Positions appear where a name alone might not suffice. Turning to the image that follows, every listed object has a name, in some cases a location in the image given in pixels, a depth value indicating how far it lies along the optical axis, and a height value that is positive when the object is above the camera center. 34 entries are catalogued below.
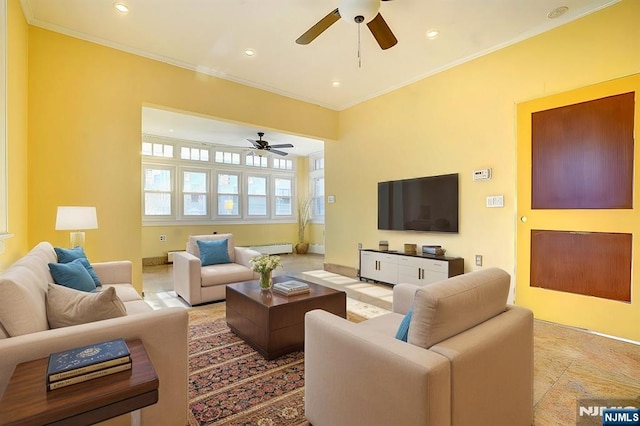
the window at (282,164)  8.86 +1.43
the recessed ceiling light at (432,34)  3.37 +2.01
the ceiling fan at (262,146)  6.59 +1.45
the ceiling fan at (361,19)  2.39 +1.64
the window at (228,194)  7.90 +0.47
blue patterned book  1.09 -0.57
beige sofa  1.27 -0.56
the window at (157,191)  6.89 +0.48
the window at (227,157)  7.92 +1.46
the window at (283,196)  8.88 +0.46
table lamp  3.03 -0.08
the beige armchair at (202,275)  3.79 -0.84
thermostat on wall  3.79 +0.47
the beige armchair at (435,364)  1.12 -0.65
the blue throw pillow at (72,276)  2.16 -0.47
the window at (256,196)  8.39 +0.44
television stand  3.97 -0.81
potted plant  9.10 -0.11
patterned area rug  1.78 -1.21
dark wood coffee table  2.46 -0.90
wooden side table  0.94 -0.62
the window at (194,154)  7.39 +1.46
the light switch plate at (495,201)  3.67 +0.12
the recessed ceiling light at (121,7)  2.96 +2.03
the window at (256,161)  8.40 +1.43
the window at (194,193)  7.38 +0.47
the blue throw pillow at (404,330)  1.40 -0.56
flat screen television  4.20 +0.11
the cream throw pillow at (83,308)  1.55 -0.50
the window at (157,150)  6.84 +1.45
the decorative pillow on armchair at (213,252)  4.35 -0.59
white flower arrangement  2.87 -0.50
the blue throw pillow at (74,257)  2.64 -0.40
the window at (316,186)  8.84 +0.76
